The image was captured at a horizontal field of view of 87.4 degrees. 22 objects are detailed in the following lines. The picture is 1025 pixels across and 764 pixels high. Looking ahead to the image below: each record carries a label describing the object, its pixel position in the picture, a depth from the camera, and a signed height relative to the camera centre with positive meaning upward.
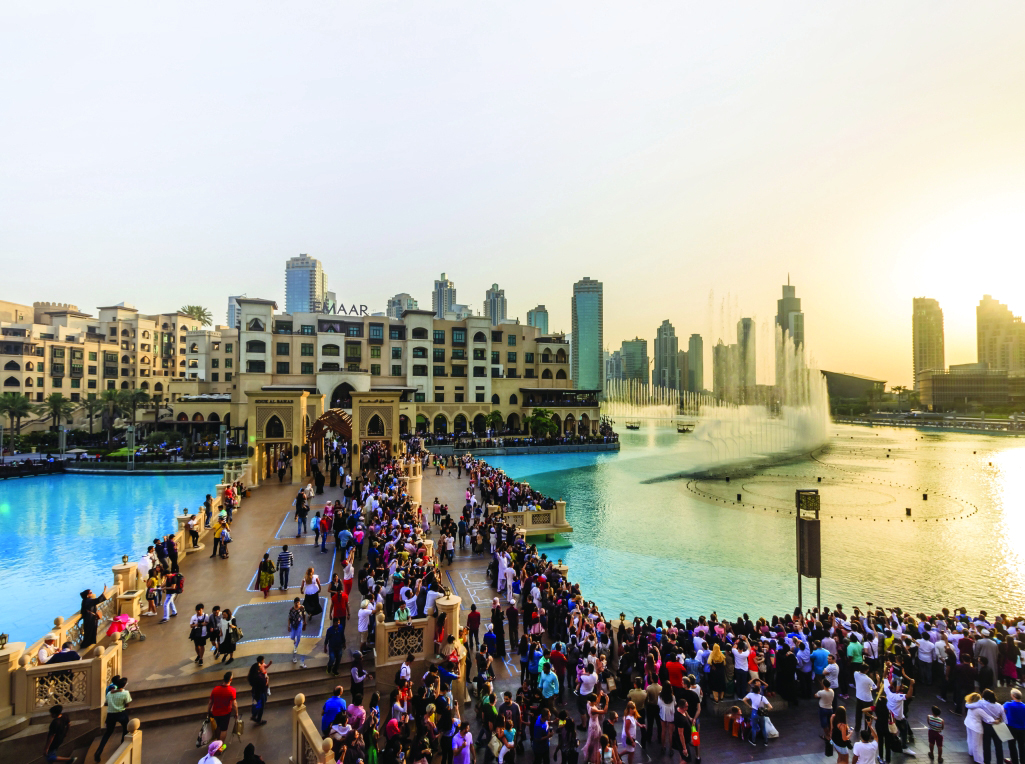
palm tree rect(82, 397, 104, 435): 68.31 -1.08
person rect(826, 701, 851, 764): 7.84 -5.11
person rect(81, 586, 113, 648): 10.73 -4.51
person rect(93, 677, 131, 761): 8.42 -4.91
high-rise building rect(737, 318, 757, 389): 81.12 +6.05
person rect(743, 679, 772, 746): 9.21 -5.47
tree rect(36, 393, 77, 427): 66.50 -1.46
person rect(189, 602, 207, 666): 10.34 -4.59
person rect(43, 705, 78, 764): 8.02 -5.12
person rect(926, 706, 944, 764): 8.47 -5.34
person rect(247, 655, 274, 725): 9.02 -4.88
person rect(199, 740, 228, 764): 6.84 -4.63
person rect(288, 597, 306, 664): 10.64 -4.53
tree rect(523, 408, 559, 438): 71.25 -4.05
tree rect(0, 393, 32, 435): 63.72 -1.21
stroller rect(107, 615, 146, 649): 10.81 -4.88
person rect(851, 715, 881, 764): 7.48 -4.99
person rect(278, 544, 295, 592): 14.38 -4.64
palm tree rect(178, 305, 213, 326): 107.56 +16.71
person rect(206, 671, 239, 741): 8.35 -4.86
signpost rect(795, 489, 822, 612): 13.54 -3.74
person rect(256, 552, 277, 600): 13.70 -4.57
